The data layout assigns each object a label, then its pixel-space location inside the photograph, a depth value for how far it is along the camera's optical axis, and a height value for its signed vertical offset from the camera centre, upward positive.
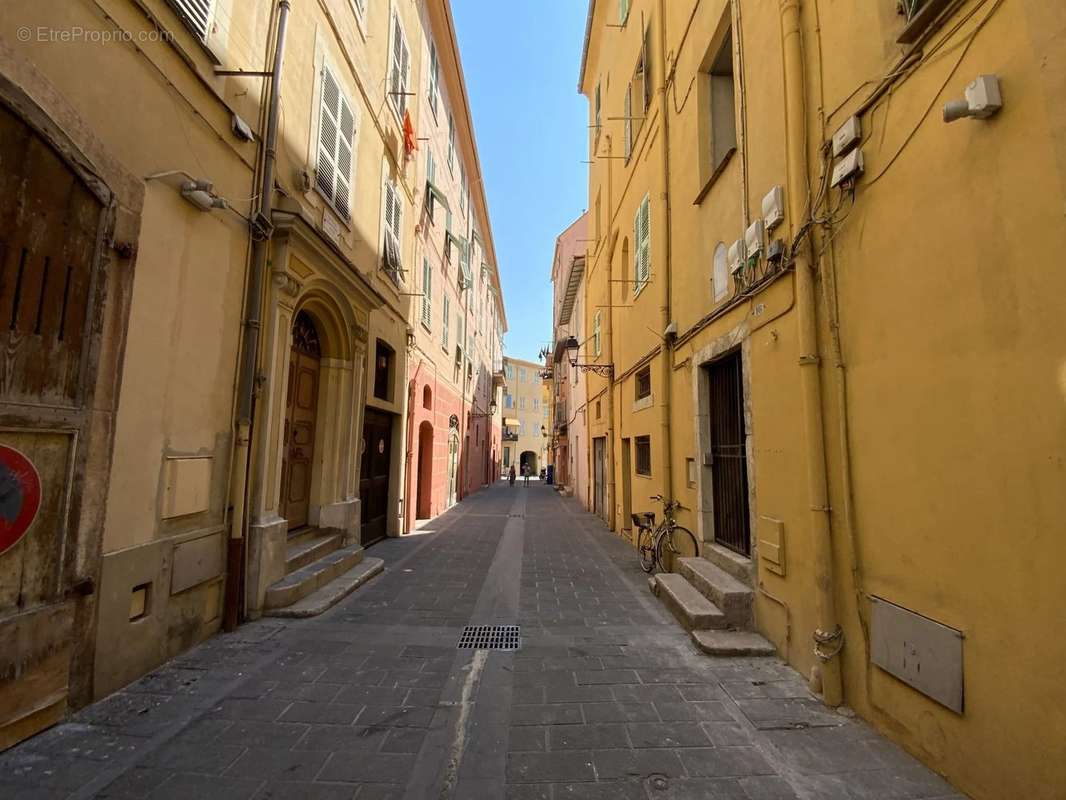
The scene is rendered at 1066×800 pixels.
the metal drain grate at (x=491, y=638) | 4.42 -1.66
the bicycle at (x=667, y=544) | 6.56 -1.12
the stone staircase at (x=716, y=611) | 4.18 -1.40
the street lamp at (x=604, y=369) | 12.30 +2.36
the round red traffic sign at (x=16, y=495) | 2.70 -0.24
